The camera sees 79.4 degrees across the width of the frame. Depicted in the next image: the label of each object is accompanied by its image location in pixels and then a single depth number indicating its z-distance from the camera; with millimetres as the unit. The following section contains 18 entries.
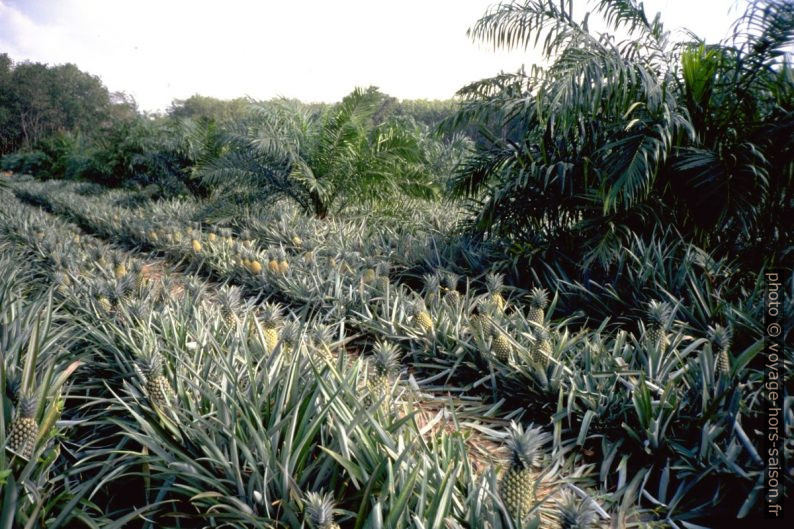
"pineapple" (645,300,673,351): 2514
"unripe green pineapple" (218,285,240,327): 2979
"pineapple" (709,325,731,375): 2174
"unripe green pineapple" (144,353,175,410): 2004
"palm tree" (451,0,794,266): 3547
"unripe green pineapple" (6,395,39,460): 1610
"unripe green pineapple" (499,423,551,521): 1391
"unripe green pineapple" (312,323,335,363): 2511
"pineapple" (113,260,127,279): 4327
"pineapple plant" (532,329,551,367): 2514
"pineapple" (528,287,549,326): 3092
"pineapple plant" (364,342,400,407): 2100
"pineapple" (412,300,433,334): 3215
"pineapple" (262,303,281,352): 2692
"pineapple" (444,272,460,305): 3607
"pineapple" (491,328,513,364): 2752
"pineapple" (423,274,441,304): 3564
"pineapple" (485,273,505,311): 3395
